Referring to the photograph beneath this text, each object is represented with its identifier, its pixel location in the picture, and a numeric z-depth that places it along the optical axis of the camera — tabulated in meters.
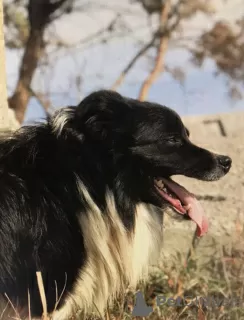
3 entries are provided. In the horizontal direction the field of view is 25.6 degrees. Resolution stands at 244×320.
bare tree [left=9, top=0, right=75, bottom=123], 9.59
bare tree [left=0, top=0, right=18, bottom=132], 4.64
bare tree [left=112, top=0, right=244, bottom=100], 10.48
